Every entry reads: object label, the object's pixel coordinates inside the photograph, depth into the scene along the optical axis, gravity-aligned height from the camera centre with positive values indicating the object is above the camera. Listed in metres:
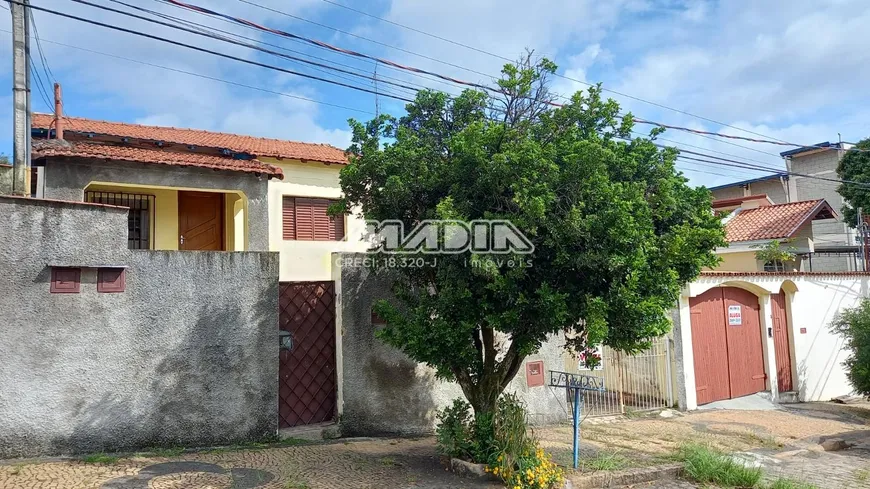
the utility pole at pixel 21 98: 7.61 +3.01
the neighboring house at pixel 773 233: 16.77 +1.96
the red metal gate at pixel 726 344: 10.99 -0.84
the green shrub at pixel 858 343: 11.32 -0.93
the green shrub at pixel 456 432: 6.06 -1.27
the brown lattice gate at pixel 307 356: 7.42 -0.52
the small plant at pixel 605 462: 6.47 -1.76
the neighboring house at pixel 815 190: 20.94 +5.16
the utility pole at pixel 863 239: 16.23 +1.59
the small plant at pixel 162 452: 6.22 -1.41
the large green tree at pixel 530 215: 5.17 +0.85
